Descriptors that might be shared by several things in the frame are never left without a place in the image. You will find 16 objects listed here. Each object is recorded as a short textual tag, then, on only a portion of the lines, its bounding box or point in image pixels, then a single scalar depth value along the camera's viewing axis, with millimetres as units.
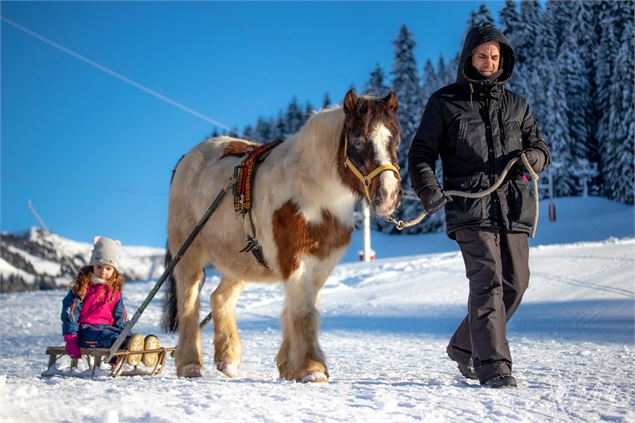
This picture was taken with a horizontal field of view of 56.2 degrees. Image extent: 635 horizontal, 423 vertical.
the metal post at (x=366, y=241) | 24953
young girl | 5336
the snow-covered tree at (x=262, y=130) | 54762
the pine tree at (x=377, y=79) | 46375
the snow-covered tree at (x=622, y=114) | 36156
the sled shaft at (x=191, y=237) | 5602
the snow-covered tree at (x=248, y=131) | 57256
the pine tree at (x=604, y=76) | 38781
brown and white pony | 4488
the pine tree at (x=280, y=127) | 51969
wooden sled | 5102
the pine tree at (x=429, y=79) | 46606
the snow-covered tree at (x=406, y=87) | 41844
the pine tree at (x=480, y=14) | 38531
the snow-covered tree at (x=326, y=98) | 49456
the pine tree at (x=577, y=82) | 42438
